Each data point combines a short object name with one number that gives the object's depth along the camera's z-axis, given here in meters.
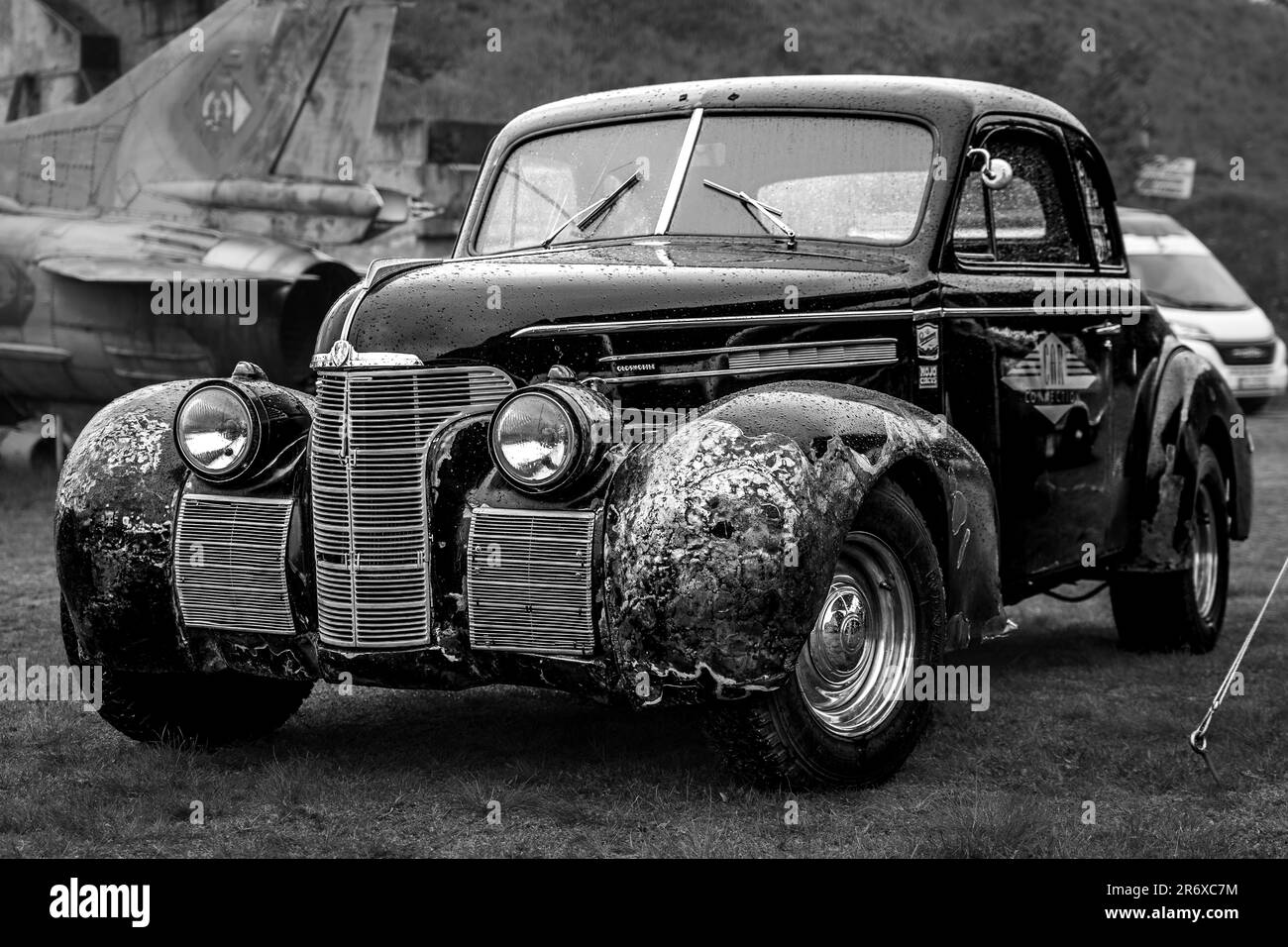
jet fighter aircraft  16.20
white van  22.06
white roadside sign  29.19
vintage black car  4.27
